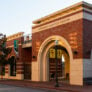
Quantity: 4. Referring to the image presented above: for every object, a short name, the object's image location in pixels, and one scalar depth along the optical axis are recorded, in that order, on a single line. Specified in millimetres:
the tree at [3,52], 35562
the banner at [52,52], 28367
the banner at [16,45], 36531
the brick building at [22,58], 36094
